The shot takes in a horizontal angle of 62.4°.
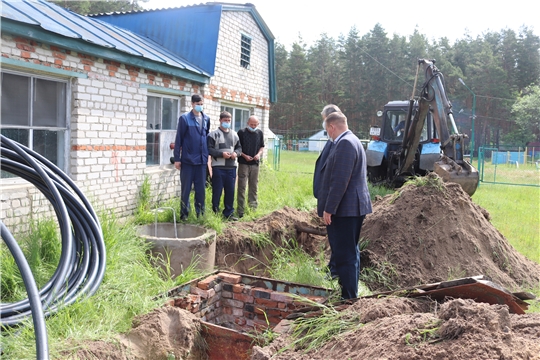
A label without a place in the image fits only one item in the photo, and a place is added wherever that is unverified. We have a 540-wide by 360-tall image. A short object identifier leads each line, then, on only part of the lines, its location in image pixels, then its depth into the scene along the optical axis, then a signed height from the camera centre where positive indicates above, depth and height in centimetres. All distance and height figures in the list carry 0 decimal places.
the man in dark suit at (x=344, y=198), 434 -51
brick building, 549 +76
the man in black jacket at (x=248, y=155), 789 -23
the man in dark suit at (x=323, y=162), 492 -20
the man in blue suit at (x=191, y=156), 670 -25
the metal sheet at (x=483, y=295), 331 -107
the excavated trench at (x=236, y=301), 383 -153
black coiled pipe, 333 -92
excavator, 755 +15
